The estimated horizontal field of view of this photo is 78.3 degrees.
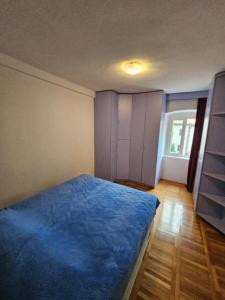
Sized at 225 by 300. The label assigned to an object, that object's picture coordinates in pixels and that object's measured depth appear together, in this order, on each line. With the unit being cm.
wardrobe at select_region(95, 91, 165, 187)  338
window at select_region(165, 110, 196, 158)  383
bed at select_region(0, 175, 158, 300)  85
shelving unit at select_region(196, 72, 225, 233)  219
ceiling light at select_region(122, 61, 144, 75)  183
